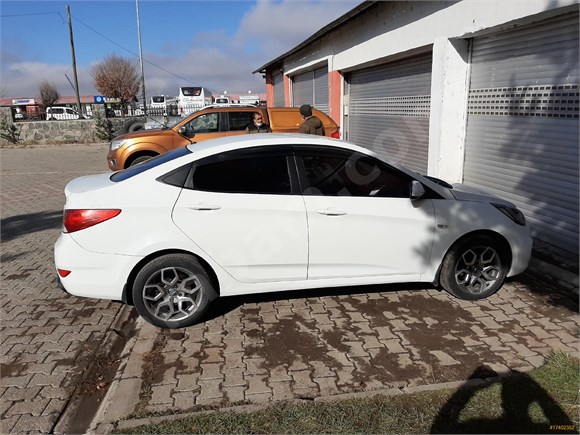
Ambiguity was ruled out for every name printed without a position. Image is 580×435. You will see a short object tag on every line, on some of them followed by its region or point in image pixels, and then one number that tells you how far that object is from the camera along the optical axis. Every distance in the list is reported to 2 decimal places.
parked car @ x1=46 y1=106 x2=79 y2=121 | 40.32
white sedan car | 3.71
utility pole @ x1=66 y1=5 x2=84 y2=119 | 29.33
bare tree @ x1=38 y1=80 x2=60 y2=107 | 65.50
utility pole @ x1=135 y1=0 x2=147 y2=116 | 34.90
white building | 5.59
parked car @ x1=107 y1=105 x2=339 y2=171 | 9.82
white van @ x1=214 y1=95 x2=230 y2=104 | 42.25
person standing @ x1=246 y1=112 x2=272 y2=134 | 10.25
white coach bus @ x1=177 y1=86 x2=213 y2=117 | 42.58
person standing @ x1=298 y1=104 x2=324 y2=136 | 7.90
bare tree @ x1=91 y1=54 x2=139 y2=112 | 47.50
